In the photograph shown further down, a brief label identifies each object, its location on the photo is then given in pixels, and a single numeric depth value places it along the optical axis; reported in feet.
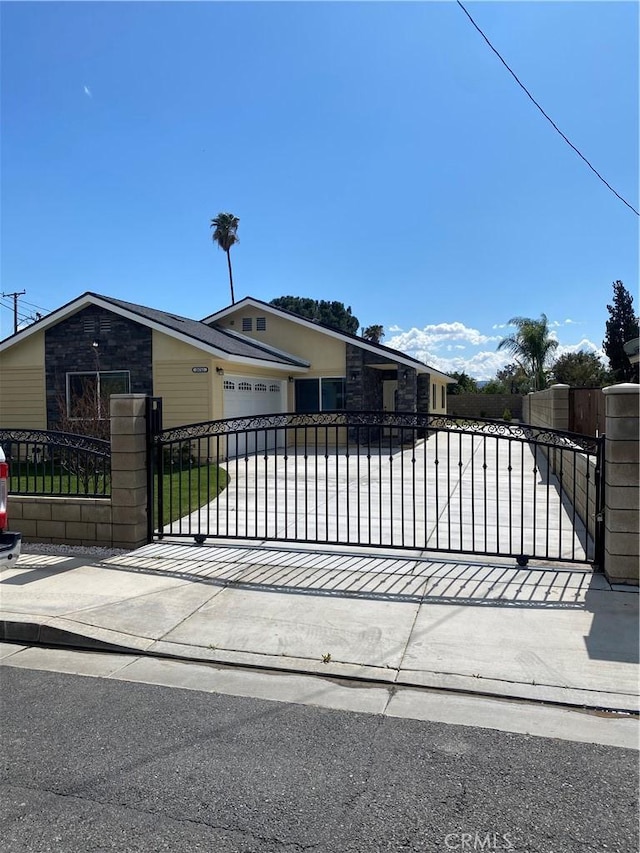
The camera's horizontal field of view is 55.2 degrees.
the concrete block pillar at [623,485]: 18.81
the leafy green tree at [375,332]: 208.03
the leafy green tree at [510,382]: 134.41
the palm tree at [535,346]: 119.96
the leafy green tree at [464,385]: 148.54
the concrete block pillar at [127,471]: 24.04
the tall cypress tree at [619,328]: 118.11
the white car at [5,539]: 15.99
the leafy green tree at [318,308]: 212.02
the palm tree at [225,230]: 148.77
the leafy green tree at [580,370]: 121.08
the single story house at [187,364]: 57.36
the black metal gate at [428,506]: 23.18
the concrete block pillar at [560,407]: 43.45
